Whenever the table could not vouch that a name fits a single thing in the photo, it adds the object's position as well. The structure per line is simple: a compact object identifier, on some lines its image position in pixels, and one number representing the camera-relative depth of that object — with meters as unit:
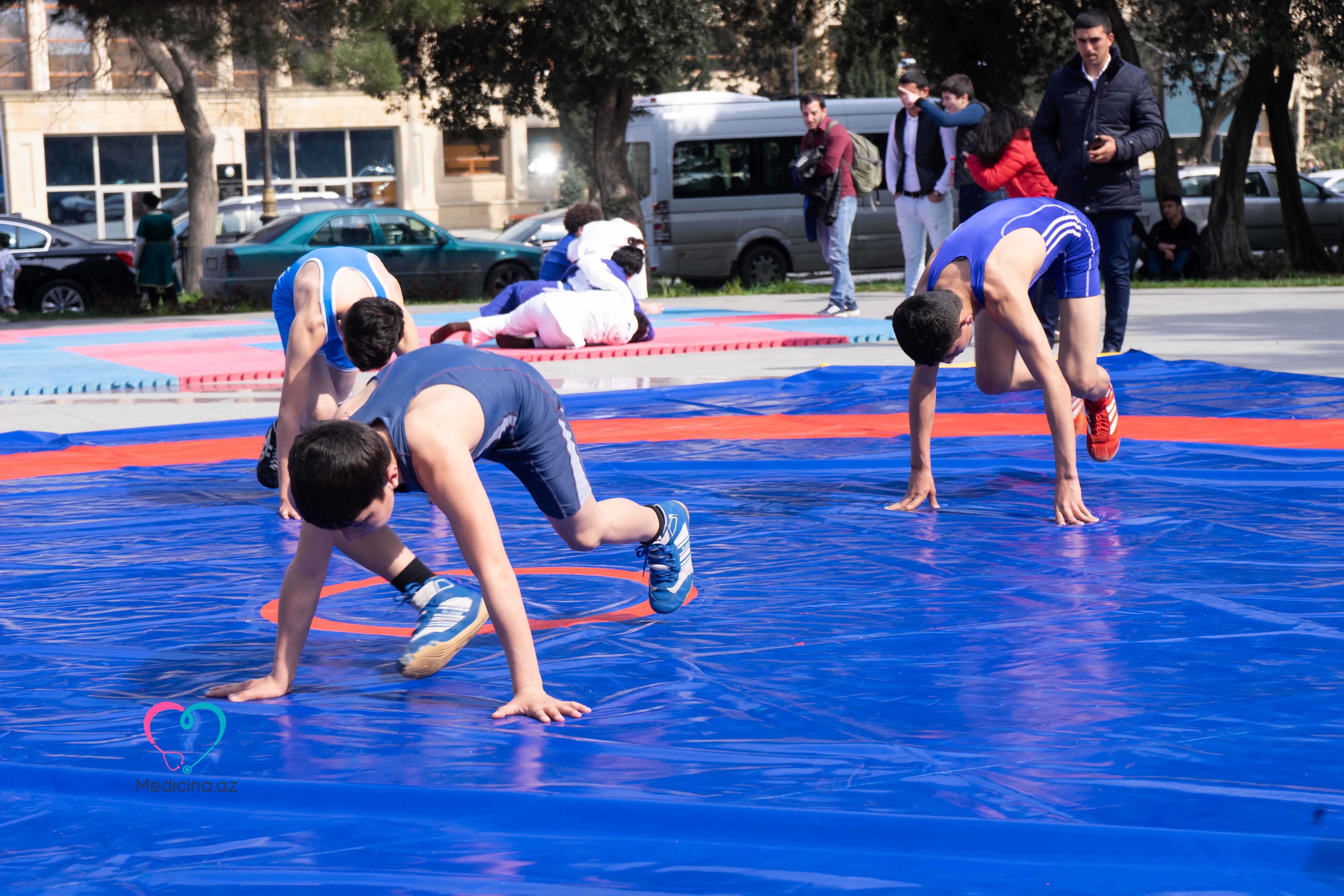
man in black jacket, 9.34
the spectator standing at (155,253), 19.14
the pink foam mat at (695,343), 11.42
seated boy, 18.52
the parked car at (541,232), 23.75
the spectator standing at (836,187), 13.22
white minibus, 20.06
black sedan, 19.19
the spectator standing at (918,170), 11.76
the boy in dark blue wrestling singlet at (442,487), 3.17
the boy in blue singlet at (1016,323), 5.16
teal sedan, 18.44
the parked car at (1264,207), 23.39
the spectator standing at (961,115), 11.31
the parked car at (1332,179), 35.38
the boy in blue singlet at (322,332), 5.46
